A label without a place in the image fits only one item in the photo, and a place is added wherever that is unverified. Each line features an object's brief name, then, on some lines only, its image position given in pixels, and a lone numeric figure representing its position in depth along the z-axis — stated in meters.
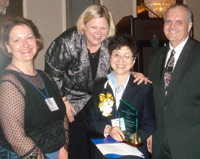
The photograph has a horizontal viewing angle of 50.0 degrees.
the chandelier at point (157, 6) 3.37
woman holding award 1.81
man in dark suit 1.74
